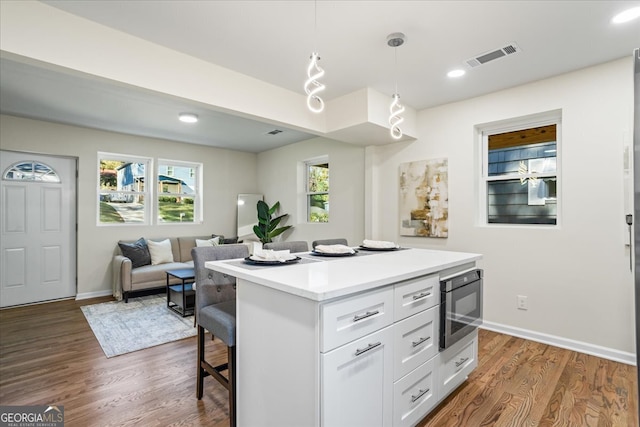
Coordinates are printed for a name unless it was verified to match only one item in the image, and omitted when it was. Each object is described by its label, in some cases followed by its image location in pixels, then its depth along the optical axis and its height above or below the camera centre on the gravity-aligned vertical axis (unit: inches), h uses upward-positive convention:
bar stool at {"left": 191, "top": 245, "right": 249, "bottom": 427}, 70.2 -24.2
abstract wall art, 146.0 +7.0
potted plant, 222.9 -9.1
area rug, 120.0 -50.0
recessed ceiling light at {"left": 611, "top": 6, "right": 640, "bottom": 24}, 80.3 +51.8
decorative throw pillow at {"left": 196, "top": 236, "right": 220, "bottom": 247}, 209.3 -20.0
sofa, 176.2 -32.3
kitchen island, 51.1 -24.2
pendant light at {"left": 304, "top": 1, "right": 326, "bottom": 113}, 71.0 +30.8
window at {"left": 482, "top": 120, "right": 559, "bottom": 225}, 124.6 +16.0
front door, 167.9 -9.1
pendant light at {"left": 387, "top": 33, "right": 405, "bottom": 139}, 93.0 +51.9
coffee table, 149.9 -40.8
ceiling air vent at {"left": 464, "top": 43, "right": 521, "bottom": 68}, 99.0 +52.0
